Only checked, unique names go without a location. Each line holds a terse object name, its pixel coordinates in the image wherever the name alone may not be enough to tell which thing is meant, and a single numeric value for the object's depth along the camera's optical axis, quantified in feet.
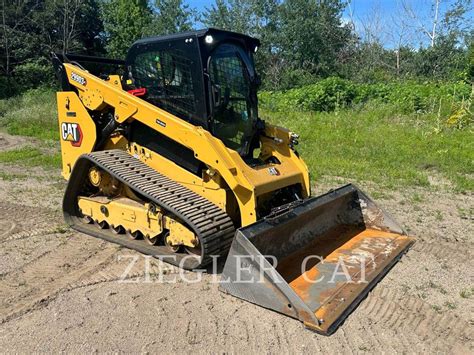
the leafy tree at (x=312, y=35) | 85.51
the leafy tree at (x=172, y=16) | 112.57
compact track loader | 12.35
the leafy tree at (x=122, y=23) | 97.55
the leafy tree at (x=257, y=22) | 87.15
